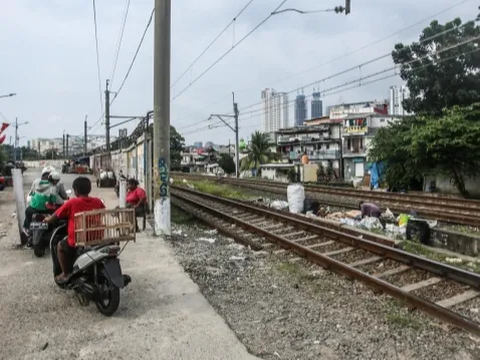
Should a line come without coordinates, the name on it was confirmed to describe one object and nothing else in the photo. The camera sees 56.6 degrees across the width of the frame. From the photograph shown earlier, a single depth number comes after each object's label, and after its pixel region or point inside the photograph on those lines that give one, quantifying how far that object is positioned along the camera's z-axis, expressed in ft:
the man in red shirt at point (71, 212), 16.87
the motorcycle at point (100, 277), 15.76
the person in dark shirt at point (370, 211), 39.85
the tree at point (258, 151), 199.52
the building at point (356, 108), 219.43
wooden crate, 16.21
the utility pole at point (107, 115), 123.65
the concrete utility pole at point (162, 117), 32.14
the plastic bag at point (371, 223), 35.98
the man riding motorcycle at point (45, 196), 25.68
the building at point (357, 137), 160.86
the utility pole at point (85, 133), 204.40
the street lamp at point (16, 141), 176.65
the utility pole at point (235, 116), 141.30
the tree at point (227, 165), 231.30
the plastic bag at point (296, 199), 48.16
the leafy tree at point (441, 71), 97.55
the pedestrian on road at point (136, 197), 35.47
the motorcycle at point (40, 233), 24.85
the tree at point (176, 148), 250.98
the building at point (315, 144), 173.06
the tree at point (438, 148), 69.67
